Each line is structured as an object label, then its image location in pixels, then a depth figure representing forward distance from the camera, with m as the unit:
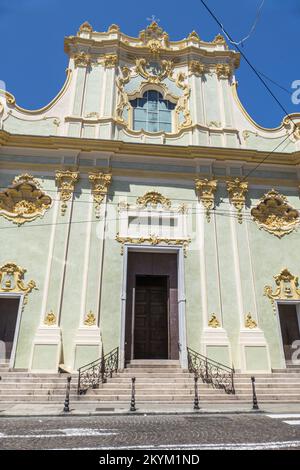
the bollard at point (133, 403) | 8.93
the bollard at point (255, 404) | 9.32
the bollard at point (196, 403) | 9.27
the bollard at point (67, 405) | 8.76
